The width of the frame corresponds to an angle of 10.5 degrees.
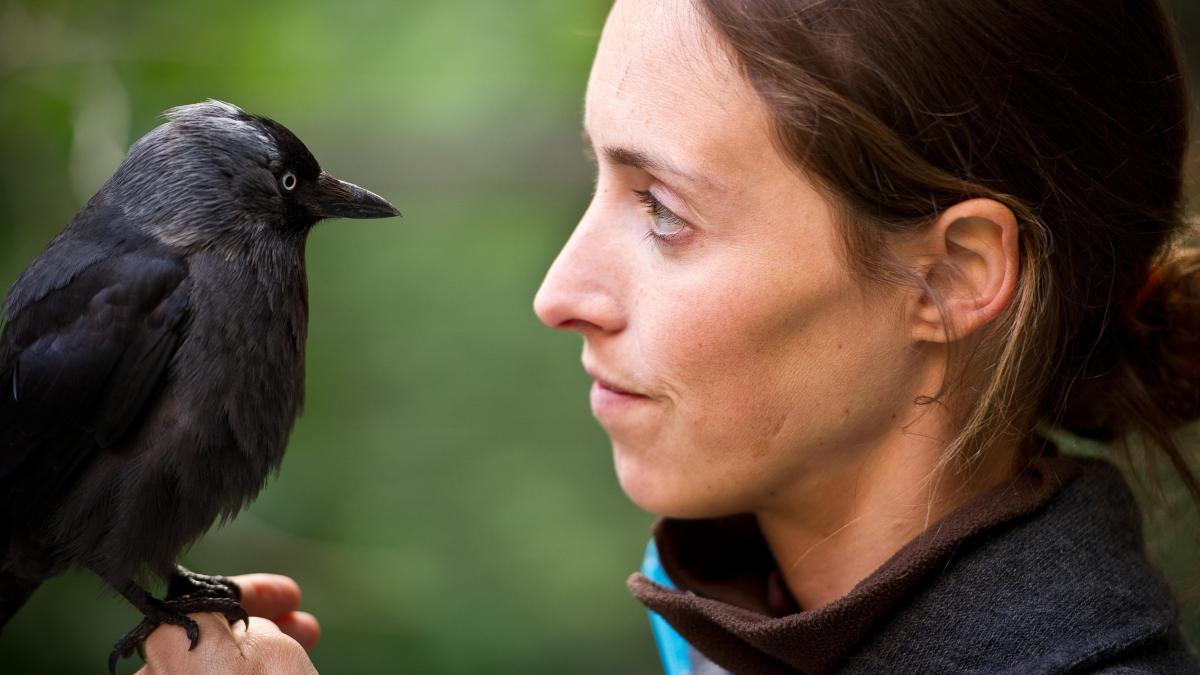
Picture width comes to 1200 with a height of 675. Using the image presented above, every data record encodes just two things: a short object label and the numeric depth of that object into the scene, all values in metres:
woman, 2.10
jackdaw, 2.13
